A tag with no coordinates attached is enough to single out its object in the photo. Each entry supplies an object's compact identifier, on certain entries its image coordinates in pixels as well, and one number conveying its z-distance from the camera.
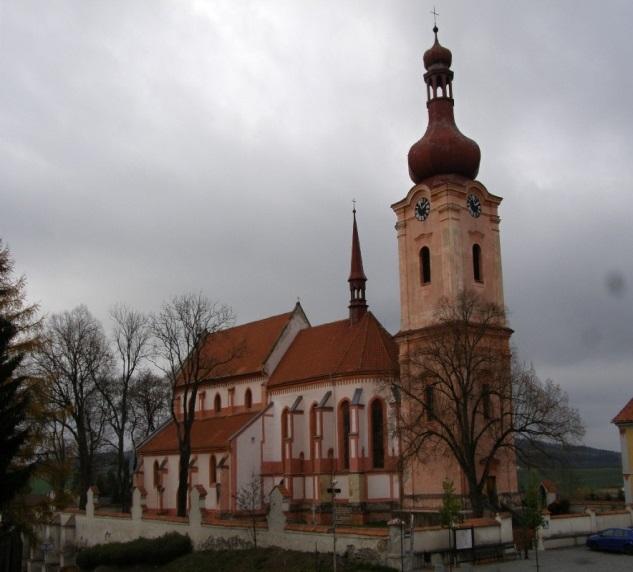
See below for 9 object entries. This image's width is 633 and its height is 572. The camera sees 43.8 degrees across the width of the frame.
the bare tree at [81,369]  48.51
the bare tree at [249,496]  42.25
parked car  29.34
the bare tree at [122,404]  52.95
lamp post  26.02
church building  39.12
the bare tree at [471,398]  32.59
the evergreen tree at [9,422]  24.02
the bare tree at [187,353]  43.06
